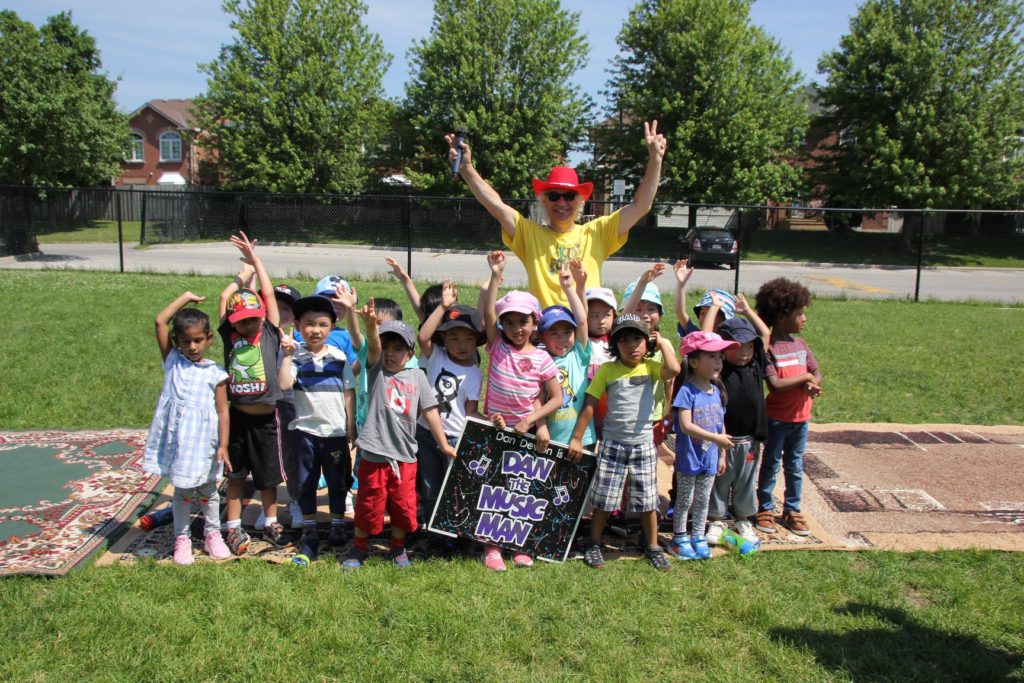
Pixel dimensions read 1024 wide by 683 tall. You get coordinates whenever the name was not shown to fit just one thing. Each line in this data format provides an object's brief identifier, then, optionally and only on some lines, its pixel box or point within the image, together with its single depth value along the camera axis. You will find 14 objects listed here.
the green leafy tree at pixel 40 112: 21.84
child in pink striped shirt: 3.90
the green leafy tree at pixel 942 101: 26.09
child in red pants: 3.82
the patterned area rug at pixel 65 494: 3.89
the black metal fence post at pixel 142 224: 16.37
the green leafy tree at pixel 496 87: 27.95
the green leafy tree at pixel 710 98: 26.48
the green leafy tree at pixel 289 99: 29.48
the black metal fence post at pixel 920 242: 14.24
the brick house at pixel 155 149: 46.59
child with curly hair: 4.37
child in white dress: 3.82
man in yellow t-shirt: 4.29
